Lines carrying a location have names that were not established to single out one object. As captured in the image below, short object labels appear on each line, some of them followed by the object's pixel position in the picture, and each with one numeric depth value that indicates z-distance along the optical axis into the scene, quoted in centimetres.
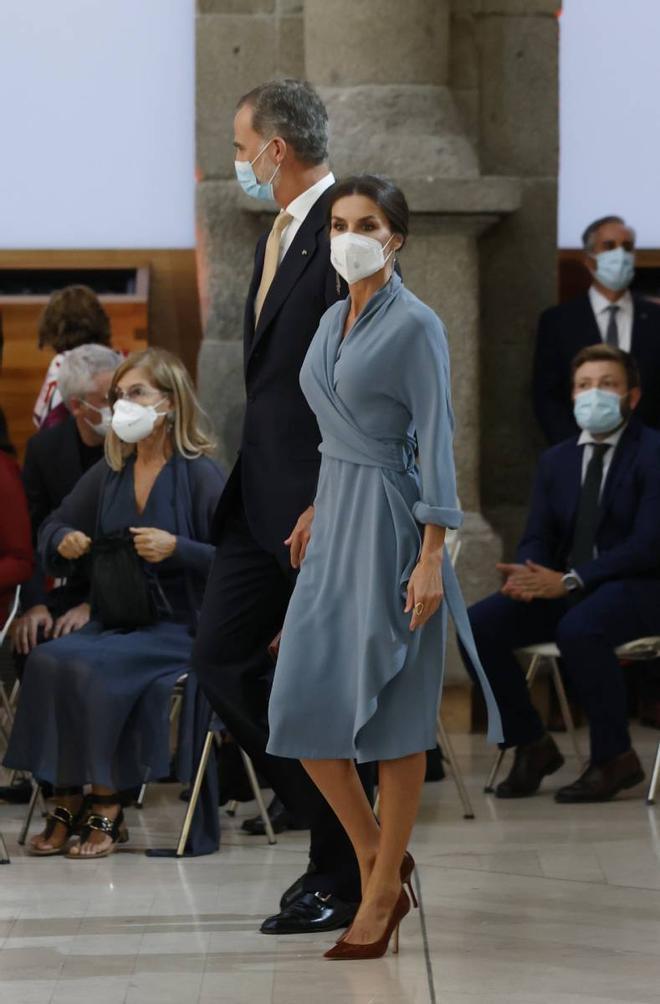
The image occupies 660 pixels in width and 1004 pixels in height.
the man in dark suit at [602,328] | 1470
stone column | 1419
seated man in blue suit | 1217
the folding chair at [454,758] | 1158
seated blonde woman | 1075
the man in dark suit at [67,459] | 1202
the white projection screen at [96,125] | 1620
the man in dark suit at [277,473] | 876
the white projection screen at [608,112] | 1592
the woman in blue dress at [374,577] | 802
